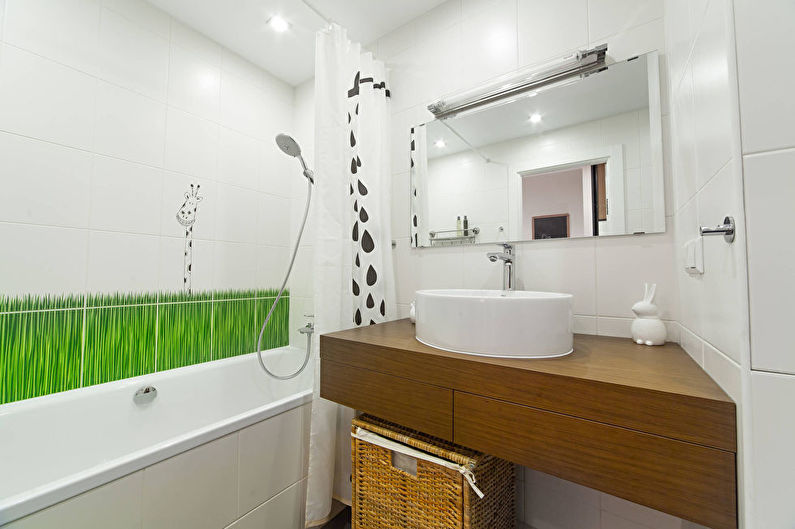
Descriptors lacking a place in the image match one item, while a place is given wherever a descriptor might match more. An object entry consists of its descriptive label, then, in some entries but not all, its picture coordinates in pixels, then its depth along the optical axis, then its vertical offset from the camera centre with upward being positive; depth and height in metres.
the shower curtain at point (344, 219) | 1.46 +0.27
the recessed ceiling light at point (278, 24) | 1.75 +1.38
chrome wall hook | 0.53 +0.08
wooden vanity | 0.58 -0.31
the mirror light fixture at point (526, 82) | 1.18 +0.78
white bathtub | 0.93 -0.61
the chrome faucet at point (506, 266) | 1.30 +0.04
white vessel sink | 0.88 -0.14
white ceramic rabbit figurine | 1.02 -0.16
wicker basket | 0.97 -0.71
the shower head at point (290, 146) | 1.74 +0.71
